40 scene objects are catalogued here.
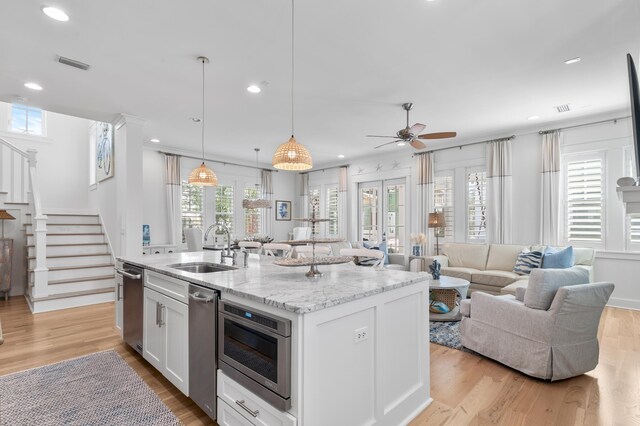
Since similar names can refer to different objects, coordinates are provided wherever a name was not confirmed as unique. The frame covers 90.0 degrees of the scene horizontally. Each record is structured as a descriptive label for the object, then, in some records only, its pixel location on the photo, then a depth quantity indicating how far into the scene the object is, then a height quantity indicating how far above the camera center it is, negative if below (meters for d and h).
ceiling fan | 4.37 +1.15
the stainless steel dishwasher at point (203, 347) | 1.97 -0.84
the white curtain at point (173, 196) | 6.91 +0.43
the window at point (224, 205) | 7.98 +0.28
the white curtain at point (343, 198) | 8.47 +0.48
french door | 7.52 +0.10
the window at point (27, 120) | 6.36 +1.95
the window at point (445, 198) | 6.68 +0.39
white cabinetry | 2.26 -0.88
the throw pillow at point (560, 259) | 4.49 -0.62
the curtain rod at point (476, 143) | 5.87 +1.43
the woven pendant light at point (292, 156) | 2.96 +0.57
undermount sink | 2.85 -0.47
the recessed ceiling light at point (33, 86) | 3.81 +1.57
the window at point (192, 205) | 7.37 +0.25
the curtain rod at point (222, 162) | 7.13 +1.37
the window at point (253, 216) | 8.59 +0.00
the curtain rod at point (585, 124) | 4.89 +1.48
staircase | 4.78 -0.80
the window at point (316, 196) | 9.16 +0.58
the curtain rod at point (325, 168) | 8.50 +1.34
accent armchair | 2.53 -0.90
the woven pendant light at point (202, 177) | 4.18 +0.51
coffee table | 4.04 -0.93
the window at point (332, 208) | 8.84 +0.22
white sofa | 4.81 -0.83
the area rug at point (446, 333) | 3.42 -1.36
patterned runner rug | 2.12 -1.34
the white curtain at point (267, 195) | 8.86 +0.59
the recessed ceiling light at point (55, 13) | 2.47 +1.60
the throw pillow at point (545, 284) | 2.62 -0.57
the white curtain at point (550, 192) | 5.33 +0.41
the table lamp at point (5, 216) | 5.01 +0.00
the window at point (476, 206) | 6.22 +0.20
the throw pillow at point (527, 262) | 4.91 -0.71
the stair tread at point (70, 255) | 4.96 -0.65
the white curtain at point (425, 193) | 6.84 +0.49
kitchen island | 1.50 -0.69
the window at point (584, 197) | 5.05 +0.30
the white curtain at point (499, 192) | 5.82 +0.44
